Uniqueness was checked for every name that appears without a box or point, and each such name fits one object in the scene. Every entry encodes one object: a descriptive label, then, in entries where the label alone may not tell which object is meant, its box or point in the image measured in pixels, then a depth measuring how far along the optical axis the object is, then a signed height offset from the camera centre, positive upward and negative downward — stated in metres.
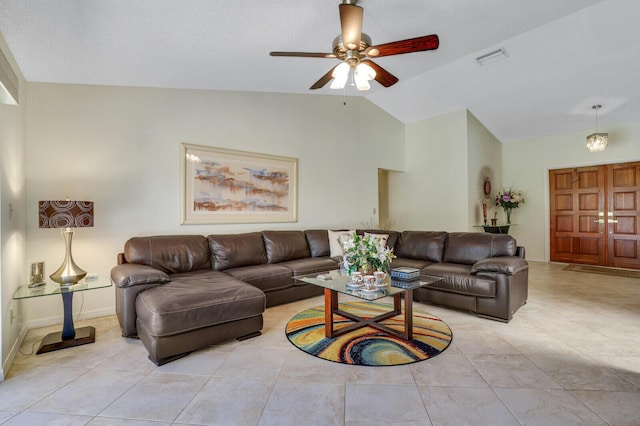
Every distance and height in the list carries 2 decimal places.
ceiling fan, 2.11 +1.28
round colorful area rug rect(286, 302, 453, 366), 2.30 -1.08
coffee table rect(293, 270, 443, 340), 2.55 -0.71
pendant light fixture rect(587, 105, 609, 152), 5.06 +1.22
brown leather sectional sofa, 2.33 -0.63
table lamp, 2.50 -0.04
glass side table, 2.44 -0.88
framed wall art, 3.86 +0.40
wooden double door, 5.50 -0.02
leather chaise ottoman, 2.22 -0.78
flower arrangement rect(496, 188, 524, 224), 6.32 +0.28
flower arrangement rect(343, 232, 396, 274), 2.66 -0.36
